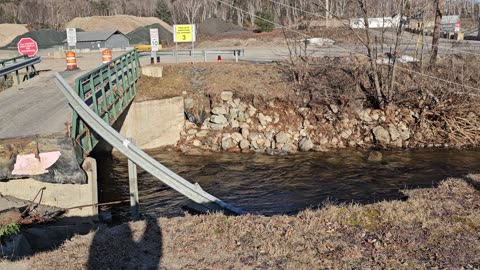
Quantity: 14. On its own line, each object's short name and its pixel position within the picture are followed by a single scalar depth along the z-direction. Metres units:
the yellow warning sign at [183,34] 24.25
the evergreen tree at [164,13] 81.62
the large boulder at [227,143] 18.03
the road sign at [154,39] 23.34
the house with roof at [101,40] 44.69
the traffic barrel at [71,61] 19.16
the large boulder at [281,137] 17.92
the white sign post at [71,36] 27.80
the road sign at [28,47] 18.95
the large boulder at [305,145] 17.55
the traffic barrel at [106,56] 15.89
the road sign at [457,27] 45.53
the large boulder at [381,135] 17.92
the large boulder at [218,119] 19.05
